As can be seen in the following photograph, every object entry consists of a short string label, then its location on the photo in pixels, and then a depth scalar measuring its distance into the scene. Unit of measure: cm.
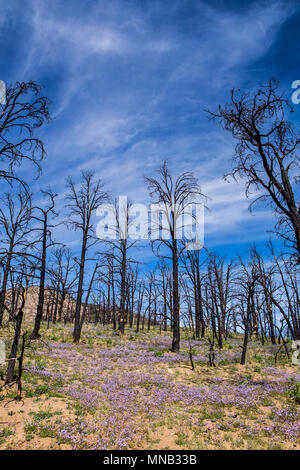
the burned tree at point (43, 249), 1616
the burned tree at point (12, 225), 2034
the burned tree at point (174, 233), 1555
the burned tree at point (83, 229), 1766
